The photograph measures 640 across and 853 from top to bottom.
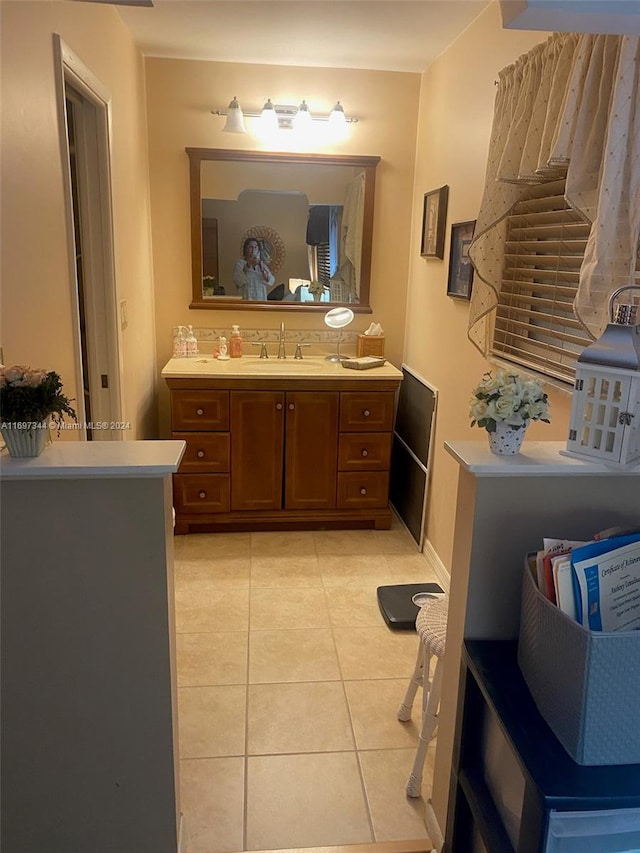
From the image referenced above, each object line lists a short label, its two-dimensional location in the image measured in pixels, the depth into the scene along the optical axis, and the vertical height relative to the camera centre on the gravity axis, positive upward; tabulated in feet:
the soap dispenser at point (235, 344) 12.23 -1.52
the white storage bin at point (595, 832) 3.47 -3.02
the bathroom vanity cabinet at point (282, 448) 10.90 -3.16
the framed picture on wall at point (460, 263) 8.89 +0.11
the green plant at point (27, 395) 4.05 -0.86
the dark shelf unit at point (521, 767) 3.46 -2.76
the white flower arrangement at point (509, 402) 4.59 -0.93
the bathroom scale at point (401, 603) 8.77 -4.75
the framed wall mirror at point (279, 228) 11.82 +0.67
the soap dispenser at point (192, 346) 12.11 -1.57
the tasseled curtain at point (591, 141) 4.72 +1.09
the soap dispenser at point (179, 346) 12.09 -1.58
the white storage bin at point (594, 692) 3.52 -2.31
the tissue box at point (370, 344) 12.30 -1.46
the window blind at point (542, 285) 6.22 -0.12
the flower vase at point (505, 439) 4.69 -1.22
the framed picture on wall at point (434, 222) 10.14 +0.77
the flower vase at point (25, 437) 4.17 -1.18
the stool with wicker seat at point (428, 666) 5.92 -3.74
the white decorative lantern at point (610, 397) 4.43 -0.85
